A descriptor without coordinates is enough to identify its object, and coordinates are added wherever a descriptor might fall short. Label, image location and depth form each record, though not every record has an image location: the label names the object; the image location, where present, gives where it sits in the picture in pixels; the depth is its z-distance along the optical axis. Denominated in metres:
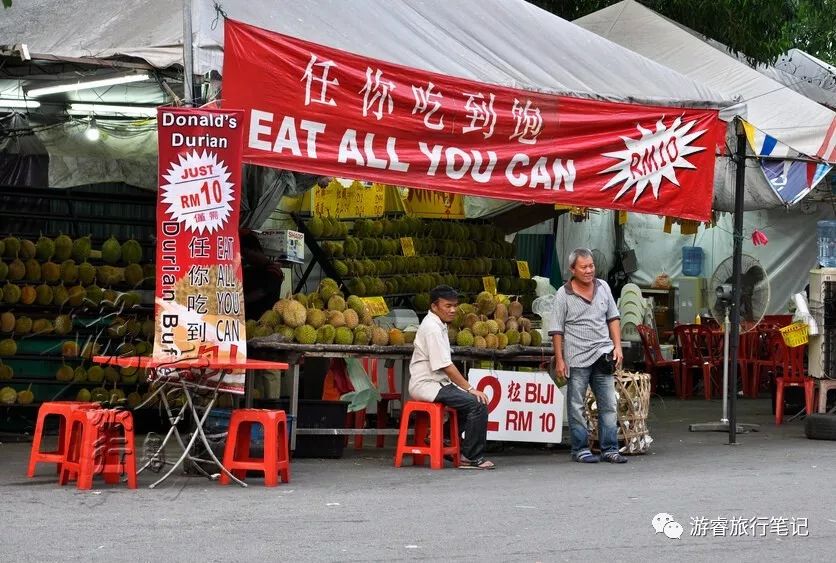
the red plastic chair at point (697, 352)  18.84
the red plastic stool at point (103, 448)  8.83
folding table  8.66
